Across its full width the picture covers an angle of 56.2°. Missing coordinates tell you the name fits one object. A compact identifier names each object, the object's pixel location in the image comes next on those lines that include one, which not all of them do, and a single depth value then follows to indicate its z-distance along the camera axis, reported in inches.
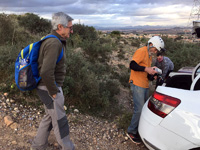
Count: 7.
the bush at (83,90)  179.0
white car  81.4
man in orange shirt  120.7
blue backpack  89.8
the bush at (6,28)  280.9
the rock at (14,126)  136.2
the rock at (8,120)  137.7
